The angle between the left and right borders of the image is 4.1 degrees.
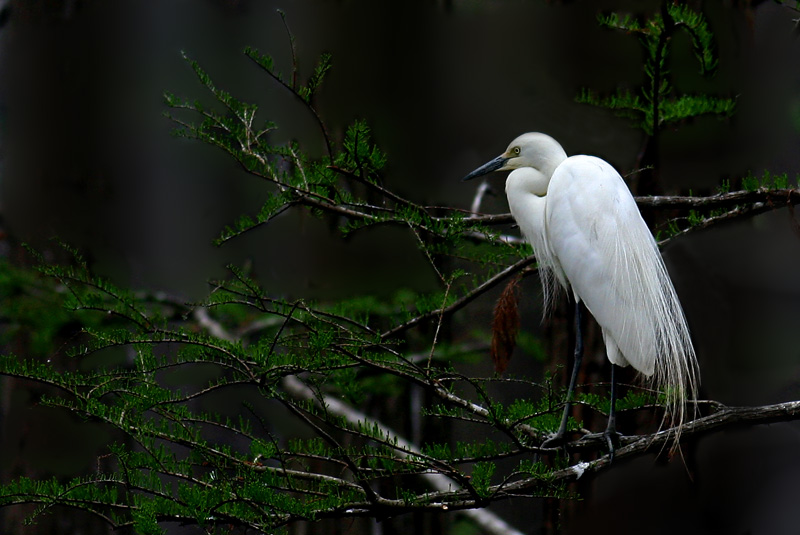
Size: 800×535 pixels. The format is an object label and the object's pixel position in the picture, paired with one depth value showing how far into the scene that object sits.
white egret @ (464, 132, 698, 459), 13.95
